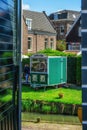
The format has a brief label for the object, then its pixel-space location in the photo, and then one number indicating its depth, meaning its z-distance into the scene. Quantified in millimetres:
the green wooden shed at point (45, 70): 19688
